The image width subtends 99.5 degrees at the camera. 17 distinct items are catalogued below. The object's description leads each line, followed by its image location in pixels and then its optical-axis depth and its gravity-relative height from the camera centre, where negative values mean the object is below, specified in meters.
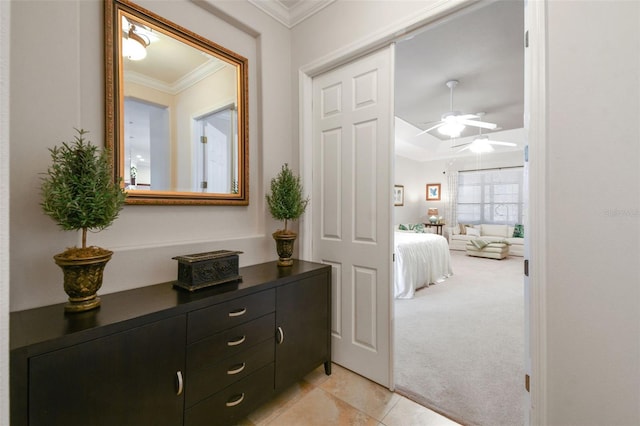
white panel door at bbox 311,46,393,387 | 1.94 +0.08
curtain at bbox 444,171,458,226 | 8.34 +0.50
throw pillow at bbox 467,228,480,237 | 7.54 -0.53
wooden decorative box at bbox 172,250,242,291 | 1.44 -0.31
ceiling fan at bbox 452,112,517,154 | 5.18 +1.34
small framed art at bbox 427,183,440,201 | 8.67 +0.70
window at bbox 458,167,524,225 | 7.43 +0.50
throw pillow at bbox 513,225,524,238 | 6.94 -0.46
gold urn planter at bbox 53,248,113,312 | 1.09 -0.26
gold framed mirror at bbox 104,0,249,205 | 1.52 +0.66
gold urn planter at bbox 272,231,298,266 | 2.04 -0.24
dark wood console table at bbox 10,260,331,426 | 0.92 -0.60
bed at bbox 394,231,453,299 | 3.93 -0.78
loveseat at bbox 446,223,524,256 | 6.86 -0.61
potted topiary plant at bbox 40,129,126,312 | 1.09 +0.02
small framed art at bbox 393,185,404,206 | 8.16 +0.55
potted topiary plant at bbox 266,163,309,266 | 2.05 +0.06
